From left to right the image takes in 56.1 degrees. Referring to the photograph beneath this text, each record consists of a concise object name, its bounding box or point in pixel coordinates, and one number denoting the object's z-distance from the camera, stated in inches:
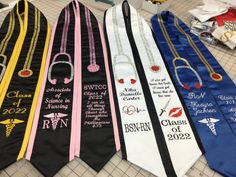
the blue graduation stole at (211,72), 27.0
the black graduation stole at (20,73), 23.1
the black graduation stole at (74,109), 22.4
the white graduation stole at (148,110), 22.4
